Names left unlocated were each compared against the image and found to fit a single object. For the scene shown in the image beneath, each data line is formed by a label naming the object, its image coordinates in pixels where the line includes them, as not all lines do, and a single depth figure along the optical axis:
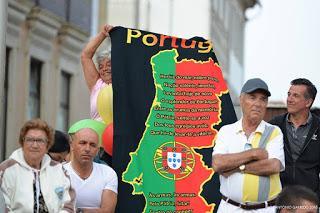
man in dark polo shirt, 11.38
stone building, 29.72
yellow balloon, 12.04
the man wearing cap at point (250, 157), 10.36
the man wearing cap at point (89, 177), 10.73
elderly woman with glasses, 10.09
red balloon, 11.91
